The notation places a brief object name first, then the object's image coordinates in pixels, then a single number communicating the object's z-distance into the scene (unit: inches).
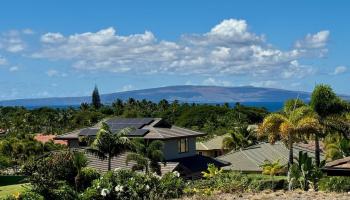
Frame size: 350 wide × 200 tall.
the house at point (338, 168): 890.1
